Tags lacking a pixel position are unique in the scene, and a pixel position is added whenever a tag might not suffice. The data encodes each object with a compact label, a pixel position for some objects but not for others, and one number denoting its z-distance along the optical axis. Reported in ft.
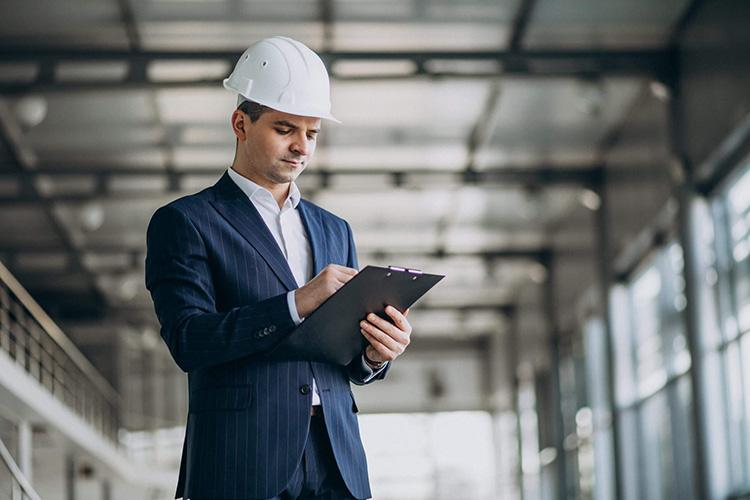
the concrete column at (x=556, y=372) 65.67
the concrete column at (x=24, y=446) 46.96
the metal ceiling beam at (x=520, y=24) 38.86
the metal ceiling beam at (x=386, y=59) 39.81
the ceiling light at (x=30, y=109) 41.98
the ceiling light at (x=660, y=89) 41.73
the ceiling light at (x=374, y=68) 40.47
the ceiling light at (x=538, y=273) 67.51
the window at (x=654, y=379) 46.62
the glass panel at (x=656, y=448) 49.14
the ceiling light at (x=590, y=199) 53.86
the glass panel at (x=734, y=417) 39.09
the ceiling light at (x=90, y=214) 55.01
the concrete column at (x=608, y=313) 52.44
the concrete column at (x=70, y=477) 66.59
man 8.43
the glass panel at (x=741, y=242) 37.99
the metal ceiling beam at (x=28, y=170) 46.65
